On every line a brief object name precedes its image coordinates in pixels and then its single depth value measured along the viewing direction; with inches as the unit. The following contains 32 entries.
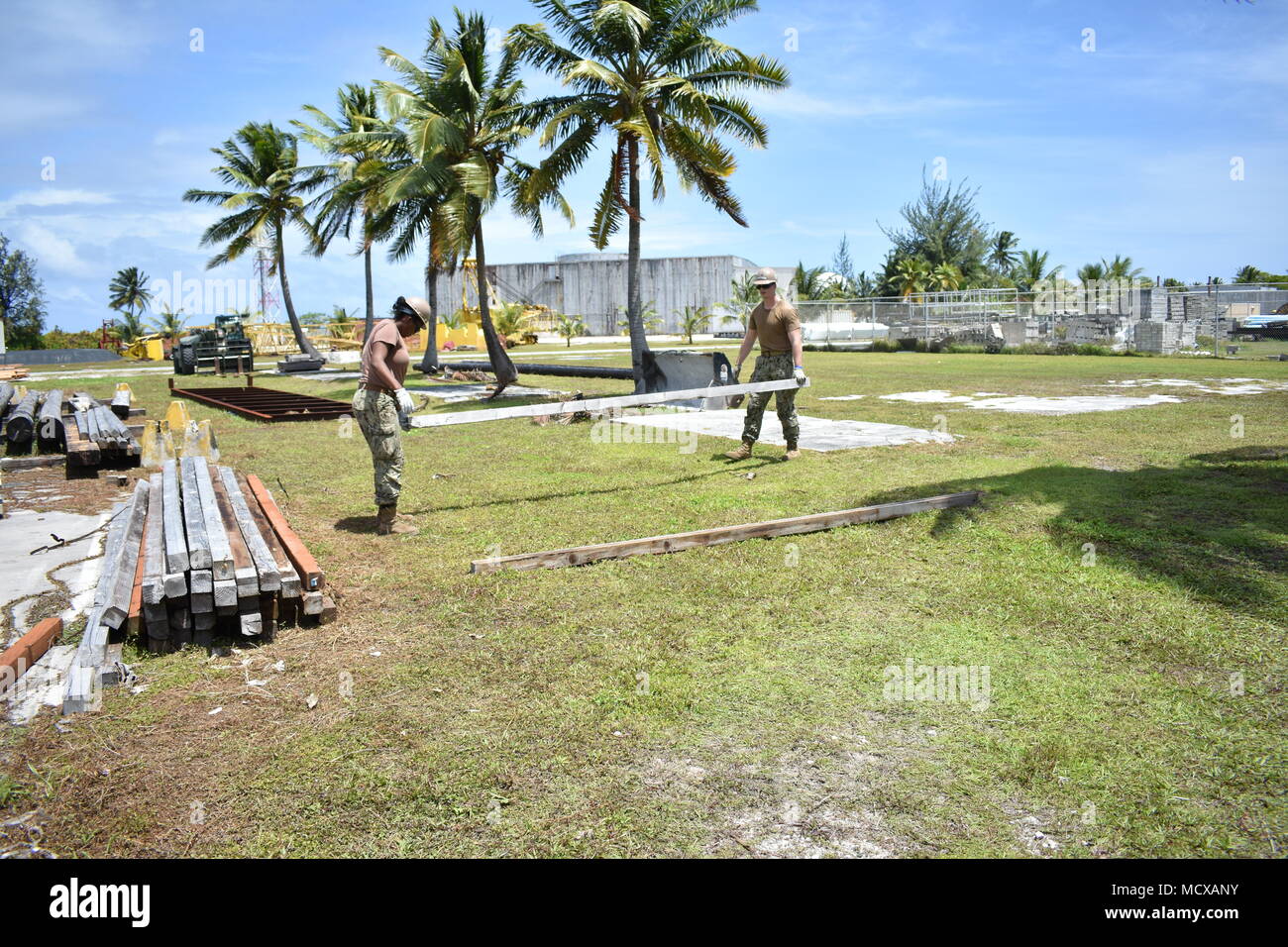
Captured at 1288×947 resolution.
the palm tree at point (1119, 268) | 2186.3
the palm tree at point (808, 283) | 2415.1
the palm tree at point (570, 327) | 2018.7
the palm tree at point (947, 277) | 2267.5
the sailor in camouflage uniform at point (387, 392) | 272.4
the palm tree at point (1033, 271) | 2331.7
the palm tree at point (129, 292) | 3376.0
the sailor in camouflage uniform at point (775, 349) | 378.9
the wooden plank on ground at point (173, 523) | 188.9
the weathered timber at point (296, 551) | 206.2
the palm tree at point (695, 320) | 1975.9
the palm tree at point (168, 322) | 2362.0
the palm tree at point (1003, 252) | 2618.1
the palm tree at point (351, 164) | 1040.2
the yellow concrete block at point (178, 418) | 433.1
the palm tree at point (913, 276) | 2315.5
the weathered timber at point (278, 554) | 195.5
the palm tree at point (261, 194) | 1419.8
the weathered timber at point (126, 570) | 184.4
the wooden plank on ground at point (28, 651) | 170.2
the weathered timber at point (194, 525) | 191.6
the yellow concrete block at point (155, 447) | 438.9
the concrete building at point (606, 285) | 2546.8
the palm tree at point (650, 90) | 670.5
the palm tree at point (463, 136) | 808.3
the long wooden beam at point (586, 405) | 289.3
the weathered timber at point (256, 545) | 192.2
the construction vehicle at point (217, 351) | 1230.3
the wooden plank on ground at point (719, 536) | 244.4
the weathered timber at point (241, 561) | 187.8
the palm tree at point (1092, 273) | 2186.3
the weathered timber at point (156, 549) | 181.5
